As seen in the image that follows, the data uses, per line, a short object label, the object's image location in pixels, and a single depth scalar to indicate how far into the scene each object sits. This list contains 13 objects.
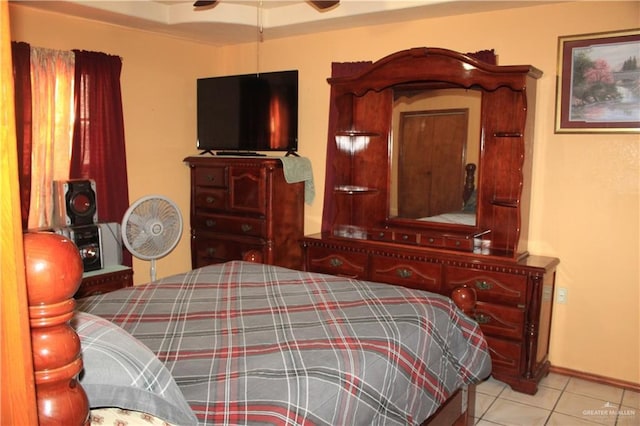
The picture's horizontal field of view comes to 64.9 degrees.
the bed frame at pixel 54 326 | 0.65
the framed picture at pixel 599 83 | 2.98
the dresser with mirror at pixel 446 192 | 3.07
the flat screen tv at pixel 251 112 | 4.25
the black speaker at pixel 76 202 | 3.34
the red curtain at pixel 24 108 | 3.41
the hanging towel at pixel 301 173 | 4.06
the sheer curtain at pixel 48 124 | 3.56
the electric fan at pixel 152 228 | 3.09
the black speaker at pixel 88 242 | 3.25
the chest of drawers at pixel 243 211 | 4.00
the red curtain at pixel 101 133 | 3.80
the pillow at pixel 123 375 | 1.04
